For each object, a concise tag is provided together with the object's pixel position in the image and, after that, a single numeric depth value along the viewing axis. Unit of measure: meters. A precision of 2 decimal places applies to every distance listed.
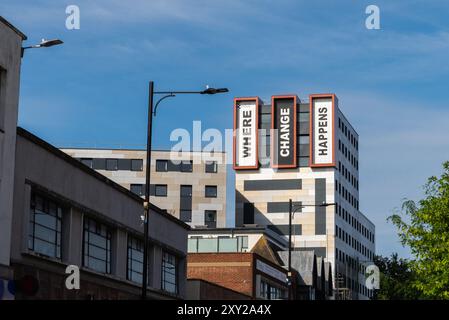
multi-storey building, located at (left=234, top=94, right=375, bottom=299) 163.25
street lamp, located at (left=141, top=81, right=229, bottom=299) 30.97
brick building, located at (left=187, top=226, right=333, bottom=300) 75.31
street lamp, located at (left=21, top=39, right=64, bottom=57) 29.33
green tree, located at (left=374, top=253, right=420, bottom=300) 149.04
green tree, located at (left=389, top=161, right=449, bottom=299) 43.53
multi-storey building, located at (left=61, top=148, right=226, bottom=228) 140.62
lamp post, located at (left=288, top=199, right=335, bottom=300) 54.72
